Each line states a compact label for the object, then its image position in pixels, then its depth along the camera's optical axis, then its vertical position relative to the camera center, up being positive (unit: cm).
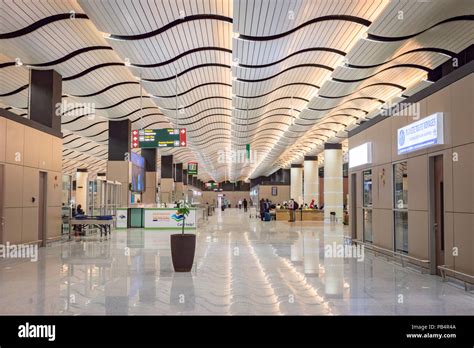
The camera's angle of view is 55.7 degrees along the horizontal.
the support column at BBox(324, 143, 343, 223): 3162 +105
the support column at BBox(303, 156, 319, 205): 4041 +145
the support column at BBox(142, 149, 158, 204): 3130 +157
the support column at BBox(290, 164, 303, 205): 4766 +22
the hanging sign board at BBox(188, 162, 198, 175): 4097 +252
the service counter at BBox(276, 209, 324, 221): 3136 -139
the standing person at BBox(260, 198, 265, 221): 3170 -103
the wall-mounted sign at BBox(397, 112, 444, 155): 840 +124
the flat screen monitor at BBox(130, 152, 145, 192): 2438 +128
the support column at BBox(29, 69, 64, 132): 1478 +330
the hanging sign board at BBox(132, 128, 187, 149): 1888 +244
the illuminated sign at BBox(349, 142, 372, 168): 1271 +120
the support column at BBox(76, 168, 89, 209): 2638 +22
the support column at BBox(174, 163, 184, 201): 4715 +37
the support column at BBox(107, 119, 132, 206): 2327 +211
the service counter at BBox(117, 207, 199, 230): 2156 -118
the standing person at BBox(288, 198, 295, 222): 2965 -119
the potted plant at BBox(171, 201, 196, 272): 902 -112
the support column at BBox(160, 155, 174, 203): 3772 +129
